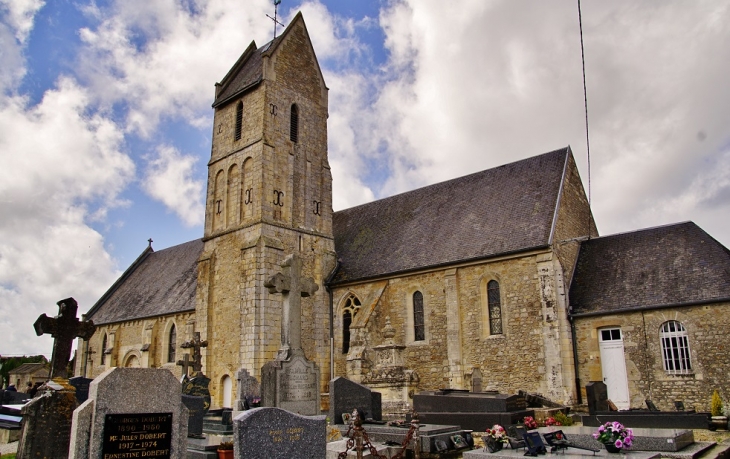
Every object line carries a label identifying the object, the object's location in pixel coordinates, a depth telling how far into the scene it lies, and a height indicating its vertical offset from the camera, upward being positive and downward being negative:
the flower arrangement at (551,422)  14.56 -1.40
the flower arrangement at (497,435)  9.34 -1.09
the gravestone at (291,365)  12.80 +0.09
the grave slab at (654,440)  9.70 -1.27
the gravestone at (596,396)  15.96 -0.86
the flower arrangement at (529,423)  12.63 -1.23
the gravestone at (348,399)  12.88 -0.68
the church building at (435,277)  17.78 +3.12
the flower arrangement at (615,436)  9.08 -1.11
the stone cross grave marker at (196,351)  20.62 +0.70
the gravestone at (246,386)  15.99 -0.45
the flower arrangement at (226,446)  9.30 -1.20
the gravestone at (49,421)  8.07 -0.66
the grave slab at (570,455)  8.53 -1.32
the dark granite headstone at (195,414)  12.38 -0.94
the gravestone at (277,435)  6.88 -0.79
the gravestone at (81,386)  16.08 -0.37
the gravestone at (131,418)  6.57 -0.53
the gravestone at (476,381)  18.25 -0.46
